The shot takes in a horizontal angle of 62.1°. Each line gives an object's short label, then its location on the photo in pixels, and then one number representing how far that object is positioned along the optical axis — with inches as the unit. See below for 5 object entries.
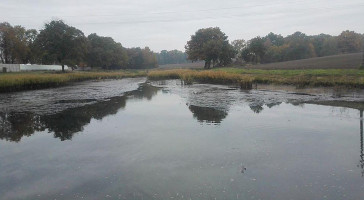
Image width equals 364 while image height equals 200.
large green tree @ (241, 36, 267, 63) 3353.8
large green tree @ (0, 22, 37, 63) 2583.7
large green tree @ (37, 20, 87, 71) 2383.1
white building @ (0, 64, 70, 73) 2434.8
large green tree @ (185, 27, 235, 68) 3014.3
